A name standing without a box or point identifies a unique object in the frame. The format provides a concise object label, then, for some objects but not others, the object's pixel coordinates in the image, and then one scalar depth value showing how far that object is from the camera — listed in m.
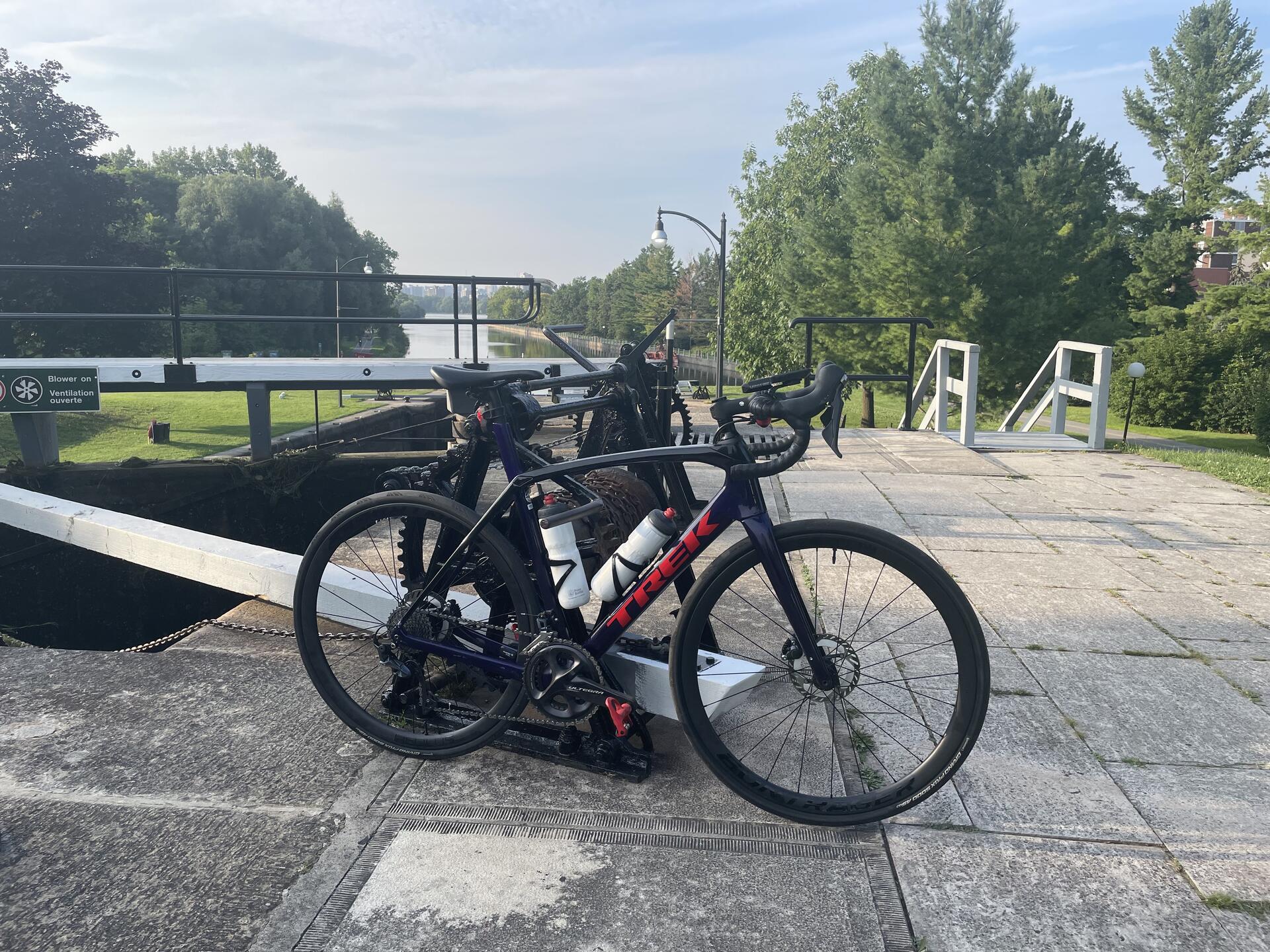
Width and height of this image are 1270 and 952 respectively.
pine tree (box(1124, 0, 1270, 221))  38.19
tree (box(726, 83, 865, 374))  40.66
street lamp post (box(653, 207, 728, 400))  23.66
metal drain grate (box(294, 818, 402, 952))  1.99
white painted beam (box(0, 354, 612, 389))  7.75
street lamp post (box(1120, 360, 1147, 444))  10.70
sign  6.50
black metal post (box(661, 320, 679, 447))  4.70
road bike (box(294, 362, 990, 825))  2.43
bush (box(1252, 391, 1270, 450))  16.73
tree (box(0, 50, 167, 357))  28.62
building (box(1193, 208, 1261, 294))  24.64
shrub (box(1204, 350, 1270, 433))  20.33
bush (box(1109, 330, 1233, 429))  21.64
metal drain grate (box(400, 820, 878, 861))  2.34
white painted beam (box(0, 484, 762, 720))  2.71
